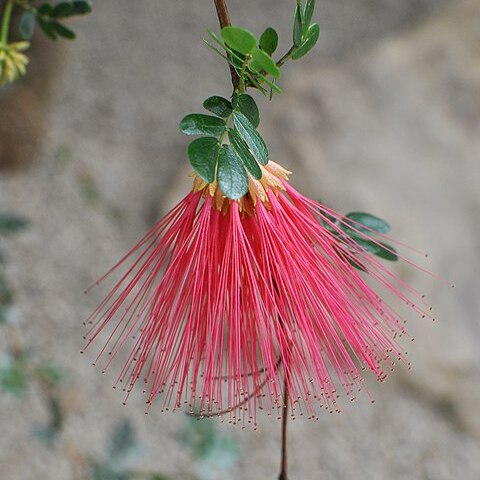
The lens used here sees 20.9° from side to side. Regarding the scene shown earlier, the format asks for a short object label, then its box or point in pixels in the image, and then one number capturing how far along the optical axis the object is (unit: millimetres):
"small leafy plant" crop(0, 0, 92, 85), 313
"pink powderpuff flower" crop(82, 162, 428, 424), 240
